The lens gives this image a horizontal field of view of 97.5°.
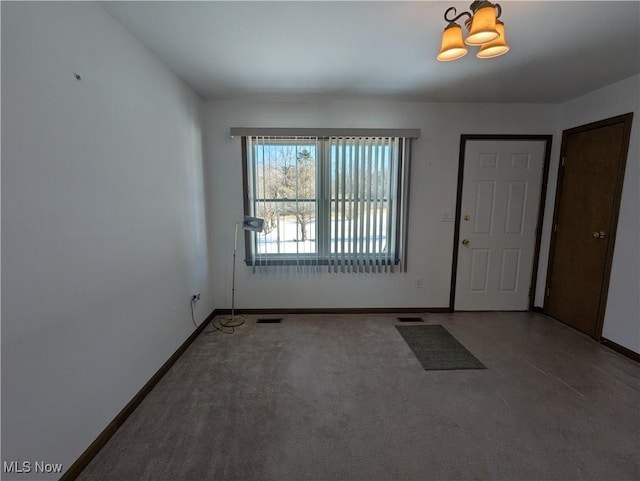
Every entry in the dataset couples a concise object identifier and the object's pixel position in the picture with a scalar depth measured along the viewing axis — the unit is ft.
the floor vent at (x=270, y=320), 10.59
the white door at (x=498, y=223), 10.64
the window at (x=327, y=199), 10.24
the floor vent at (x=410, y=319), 10.79
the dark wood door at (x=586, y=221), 8.61
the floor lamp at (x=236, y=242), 9.65
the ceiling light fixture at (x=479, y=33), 4.54
